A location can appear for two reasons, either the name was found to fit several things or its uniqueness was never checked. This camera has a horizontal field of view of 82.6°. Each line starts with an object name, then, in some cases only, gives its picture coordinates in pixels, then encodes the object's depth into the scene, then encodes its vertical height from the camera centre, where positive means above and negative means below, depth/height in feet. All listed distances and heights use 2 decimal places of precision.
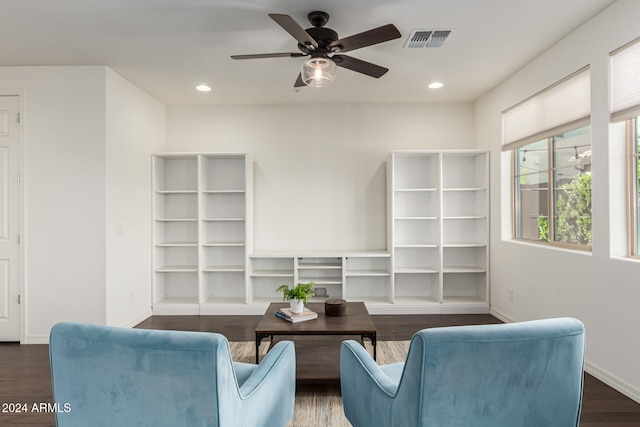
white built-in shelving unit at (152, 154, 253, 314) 15.92 -0.52
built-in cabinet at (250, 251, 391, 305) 14.87 -2.44
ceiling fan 7.82 +3.80
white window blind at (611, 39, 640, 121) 7.99 +3.02
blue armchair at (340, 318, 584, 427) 4.21 -1.92
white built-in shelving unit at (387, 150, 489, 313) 15.61 -0.45
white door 11.84 -0.17
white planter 9.78 -2.44
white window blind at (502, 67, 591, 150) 9.74 +3.16
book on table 9.46 -2.65
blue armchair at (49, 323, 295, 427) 4.20 -1.93
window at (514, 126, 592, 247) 9.95 +0.78
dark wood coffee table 8.72 -2.82
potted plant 9.78 -2.21
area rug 7.36 -4.16
